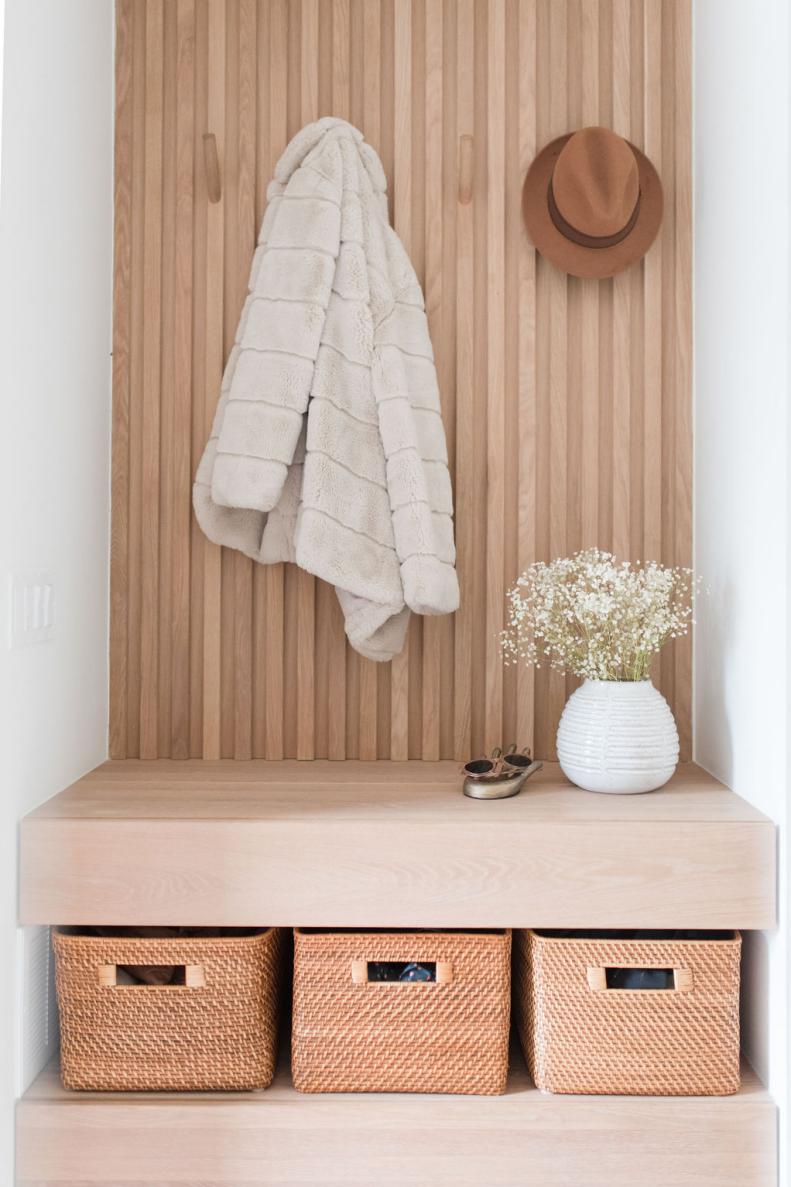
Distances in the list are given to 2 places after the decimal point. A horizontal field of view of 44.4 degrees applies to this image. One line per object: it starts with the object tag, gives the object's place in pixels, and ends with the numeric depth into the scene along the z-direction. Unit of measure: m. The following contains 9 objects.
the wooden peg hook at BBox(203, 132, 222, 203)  1.92
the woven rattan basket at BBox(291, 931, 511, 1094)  1.54
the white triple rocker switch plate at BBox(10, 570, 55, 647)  1.52
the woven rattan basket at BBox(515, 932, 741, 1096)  1.53
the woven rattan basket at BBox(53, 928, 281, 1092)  1.54
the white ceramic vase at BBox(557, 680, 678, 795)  1.67
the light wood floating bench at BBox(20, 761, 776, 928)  1.50
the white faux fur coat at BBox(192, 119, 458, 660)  1.82
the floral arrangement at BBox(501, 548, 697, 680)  1.72
